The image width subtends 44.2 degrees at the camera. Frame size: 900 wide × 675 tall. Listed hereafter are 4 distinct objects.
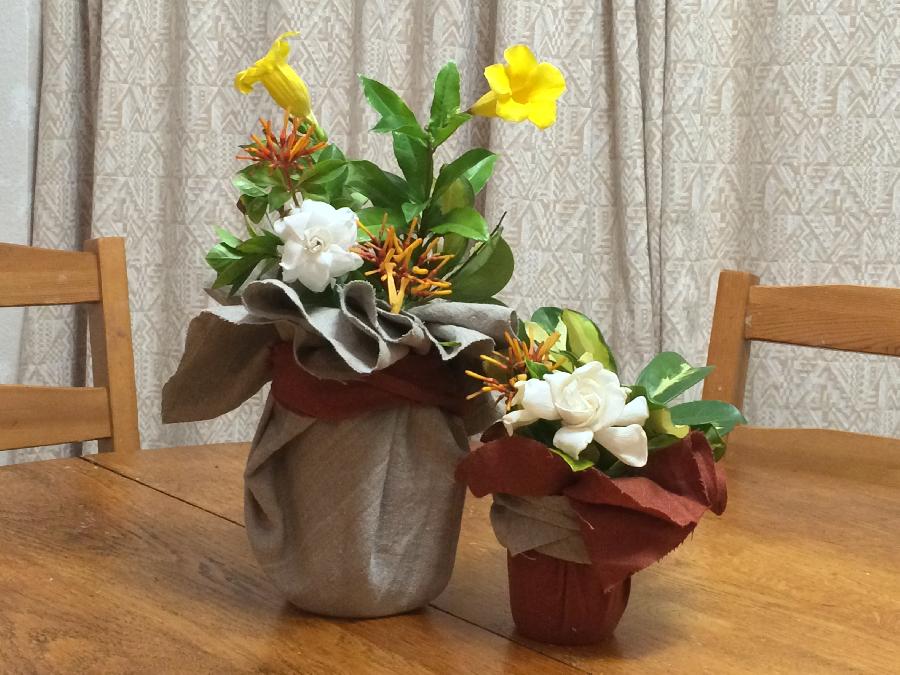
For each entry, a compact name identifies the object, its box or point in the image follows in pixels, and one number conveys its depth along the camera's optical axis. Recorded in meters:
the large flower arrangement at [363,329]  0.68
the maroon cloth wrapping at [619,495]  0.65
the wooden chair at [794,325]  1.31
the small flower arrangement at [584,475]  0.65
